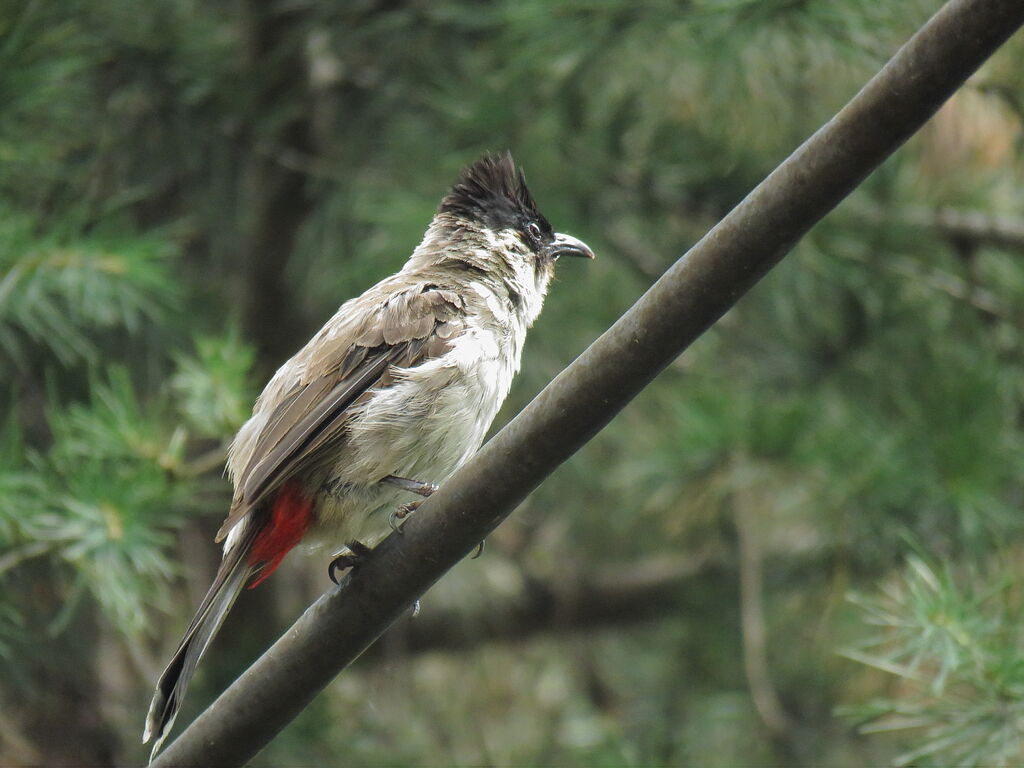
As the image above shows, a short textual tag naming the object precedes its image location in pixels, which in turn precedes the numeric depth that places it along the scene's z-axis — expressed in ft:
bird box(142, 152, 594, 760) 16.22
